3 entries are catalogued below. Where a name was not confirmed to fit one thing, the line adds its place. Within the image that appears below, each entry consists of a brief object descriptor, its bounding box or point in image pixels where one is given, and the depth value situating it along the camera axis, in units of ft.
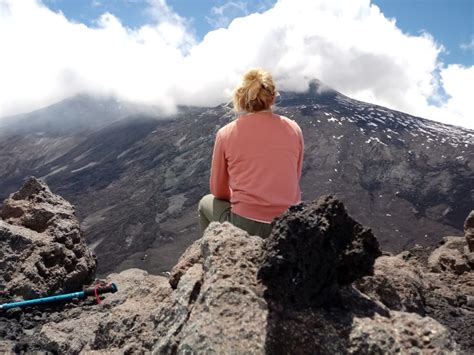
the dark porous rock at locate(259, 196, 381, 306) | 7.39
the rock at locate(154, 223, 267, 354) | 6.90
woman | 11.11
